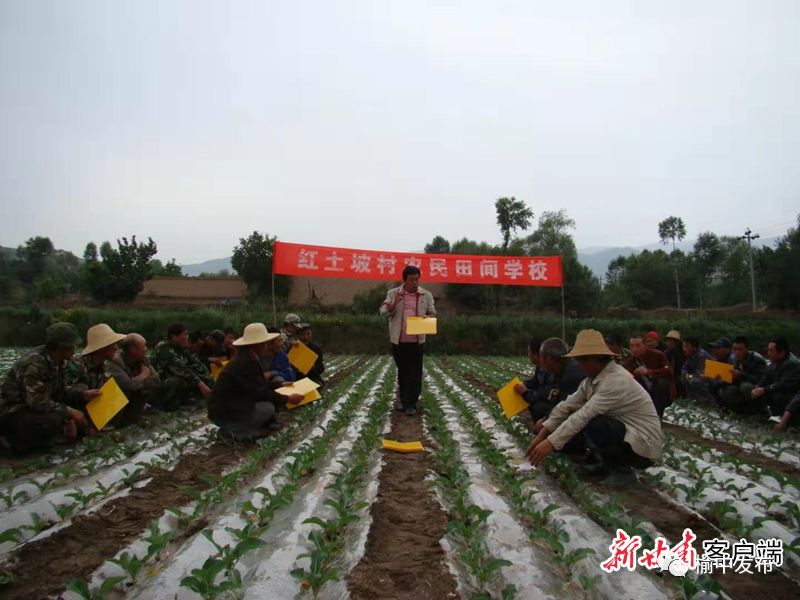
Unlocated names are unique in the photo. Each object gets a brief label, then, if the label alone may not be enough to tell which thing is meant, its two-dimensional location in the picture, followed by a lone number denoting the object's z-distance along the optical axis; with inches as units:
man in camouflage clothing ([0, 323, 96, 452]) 168.6
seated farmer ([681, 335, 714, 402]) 307.0
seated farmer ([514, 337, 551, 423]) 204.2
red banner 599.5
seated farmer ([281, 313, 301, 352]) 329.9
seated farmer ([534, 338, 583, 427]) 181.6
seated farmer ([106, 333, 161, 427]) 216.7
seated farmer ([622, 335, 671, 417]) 237.6
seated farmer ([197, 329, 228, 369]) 316.8
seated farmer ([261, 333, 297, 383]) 254.7
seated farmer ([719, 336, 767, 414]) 262.7
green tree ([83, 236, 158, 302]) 1353.3
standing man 263.4
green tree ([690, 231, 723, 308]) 2249.0
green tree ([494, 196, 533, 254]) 2006.6
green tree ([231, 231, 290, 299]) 1390.3
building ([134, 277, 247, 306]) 1449.3
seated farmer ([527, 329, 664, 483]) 140.6
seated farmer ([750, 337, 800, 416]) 236.8
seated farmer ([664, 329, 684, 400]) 319.0
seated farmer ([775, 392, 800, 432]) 218.5
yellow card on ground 185.8
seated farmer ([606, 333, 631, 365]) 231.9
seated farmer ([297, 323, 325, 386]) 339.9
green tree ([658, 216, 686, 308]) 2807.6
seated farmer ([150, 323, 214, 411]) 263.3
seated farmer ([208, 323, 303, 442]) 196.1
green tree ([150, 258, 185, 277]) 2100.8
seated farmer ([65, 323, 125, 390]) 201.5
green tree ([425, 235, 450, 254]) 2506.2
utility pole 1617.1
